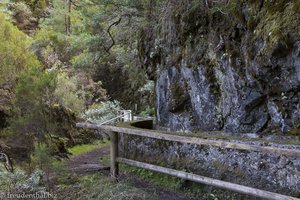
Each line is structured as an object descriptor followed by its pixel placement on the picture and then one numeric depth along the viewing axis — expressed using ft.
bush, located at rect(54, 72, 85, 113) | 49.58
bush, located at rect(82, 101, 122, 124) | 52.46
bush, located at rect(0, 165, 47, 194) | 17.38
